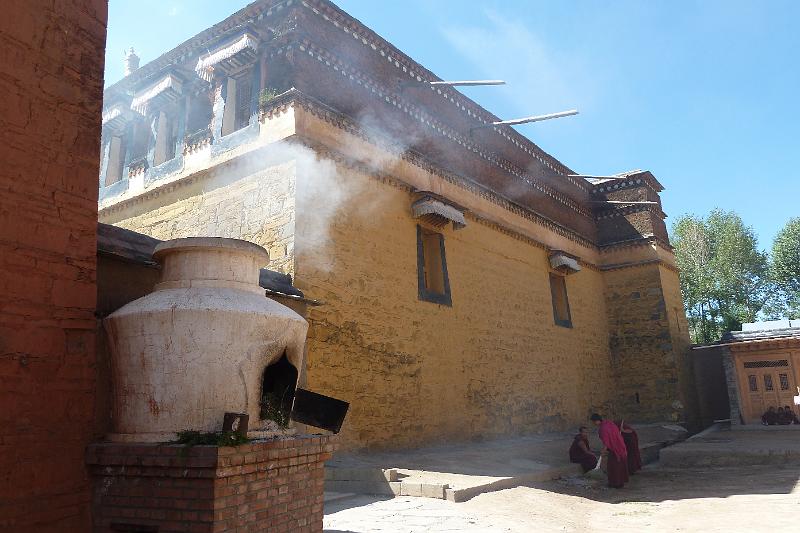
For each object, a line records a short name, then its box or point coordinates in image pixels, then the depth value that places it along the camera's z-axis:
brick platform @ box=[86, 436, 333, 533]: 3.33
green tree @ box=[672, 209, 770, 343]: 32.47
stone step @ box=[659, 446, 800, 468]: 10.90
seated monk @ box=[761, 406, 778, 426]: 16.94
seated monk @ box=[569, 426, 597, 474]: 9.58
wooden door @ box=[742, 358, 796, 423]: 17.70
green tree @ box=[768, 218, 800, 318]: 31.53
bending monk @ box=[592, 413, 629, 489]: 9.07
